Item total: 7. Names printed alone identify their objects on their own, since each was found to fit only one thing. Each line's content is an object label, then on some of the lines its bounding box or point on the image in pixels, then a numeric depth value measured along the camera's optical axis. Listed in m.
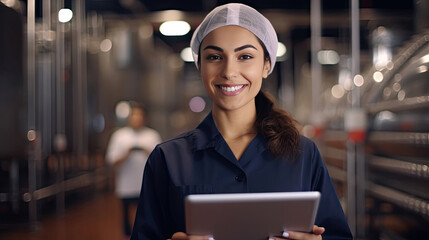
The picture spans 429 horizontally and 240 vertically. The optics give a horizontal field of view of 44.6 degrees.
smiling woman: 1.57
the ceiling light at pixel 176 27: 4.39
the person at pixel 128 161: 4.89
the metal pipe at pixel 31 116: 6.20
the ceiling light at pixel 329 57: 15.73
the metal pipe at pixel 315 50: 6.63
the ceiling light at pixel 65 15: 7.40
